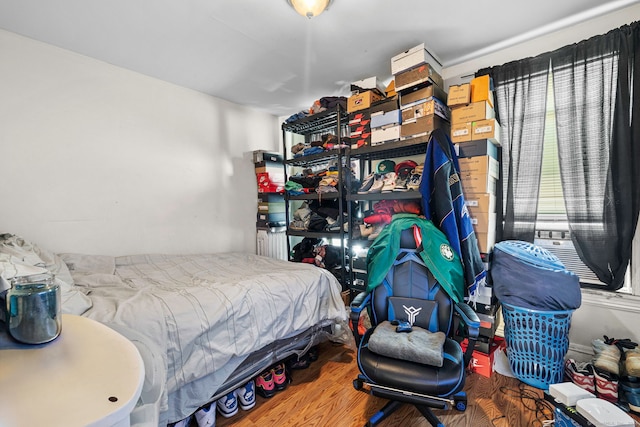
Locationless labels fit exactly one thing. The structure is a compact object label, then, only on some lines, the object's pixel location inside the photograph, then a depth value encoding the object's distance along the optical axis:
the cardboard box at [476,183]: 1.98
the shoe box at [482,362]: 1.90
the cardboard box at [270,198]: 3.41
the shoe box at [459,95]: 2.06
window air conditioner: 1.99
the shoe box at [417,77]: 2.09
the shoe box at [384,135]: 2.28
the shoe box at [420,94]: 2.12
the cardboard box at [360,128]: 2.47
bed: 1.25
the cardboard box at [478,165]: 1.98
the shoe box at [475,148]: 1.99
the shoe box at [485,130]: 1.97
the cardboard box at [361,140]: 2.48
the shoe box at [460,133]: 2.06
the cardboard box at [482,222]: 1.98
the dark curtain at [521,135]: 2.07
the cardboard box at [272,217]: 3.40
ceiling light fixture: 1.64
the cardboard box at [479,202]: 1.98
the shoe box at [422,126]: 2.09
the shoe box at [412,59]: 2.07
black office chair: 1.22
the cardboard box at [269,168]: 3.40
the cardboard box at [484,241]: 1.98
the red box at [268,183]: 3.39
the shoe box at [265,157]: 3.38
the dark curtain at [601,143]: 1.76
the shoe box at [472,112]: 2.01
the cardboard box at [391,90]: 2.38
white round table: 0.44
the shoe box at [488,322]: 1.93
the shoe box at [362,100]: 2.45
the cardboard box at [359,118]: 2.47
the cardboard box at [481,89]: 2.01
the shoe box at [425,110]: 2.09
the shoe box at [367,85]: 2.47
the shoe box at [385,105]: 2.32
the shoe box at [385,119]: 2.28
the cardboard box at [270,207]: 3.40
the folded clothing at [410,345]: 1.27
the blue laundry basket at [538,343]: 1.67
